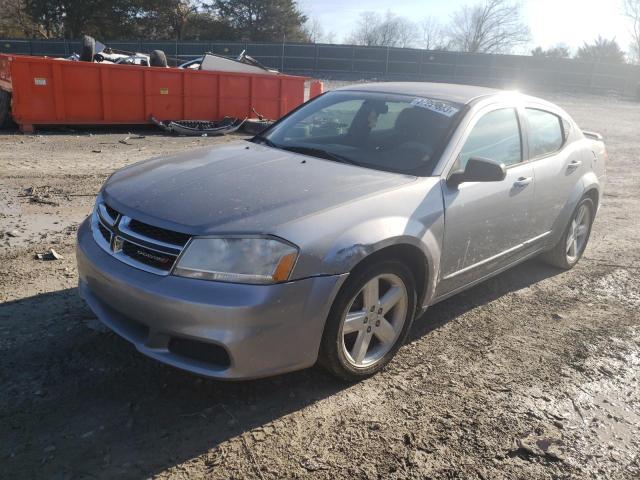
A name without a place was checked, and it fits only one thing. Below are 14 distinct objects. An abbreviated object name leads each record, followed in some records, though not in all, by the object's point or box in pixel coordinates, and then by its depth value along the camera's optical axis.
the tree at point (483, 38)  71.08
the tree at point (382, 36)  76.38
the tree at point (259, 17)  48.50
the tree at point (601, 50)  57.03
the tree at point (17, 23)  42.88
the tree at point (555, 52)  58.89
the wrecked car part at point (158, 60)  14.24
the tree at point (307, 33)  53.31
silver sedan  2.59
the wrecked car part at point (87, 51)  13.41
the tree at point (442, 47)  74.67
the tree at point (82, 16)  41.00
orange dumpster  11.85
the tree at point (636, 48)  65.75
